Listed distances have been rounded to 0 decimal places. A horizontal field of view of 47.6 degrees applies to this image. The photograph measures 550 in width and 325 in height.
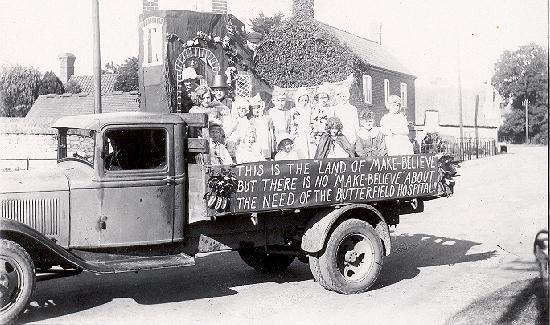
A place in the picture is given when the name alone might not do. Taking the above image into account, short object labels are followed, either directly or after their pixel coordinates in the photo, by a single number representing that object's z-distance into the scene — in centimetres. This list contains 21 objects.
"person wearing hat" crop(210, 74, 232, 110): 1226
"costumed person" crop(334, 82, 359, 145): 788
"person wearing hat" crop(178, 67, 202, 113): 1263
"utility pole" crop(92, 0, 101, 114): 1002
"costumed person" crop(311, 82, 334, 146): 746
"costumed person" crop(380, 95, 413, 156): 741
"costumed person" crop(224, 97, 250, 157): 738
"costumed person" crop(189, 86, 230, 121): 744
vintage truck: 546
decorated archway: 1295
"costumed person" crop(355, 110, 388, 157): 750
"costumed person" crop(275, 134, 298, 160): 737
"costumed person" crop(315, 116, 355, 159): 729
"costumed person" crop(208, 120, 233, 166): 675
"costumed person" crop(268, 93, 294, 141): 789
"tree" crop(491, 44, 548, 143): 2002
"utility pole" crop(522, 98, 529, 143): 2150
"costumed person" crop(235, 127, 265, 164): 725
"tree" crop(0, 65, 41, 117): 3462
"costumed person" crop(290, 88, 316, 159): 776
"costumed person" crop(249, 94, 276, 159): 730
